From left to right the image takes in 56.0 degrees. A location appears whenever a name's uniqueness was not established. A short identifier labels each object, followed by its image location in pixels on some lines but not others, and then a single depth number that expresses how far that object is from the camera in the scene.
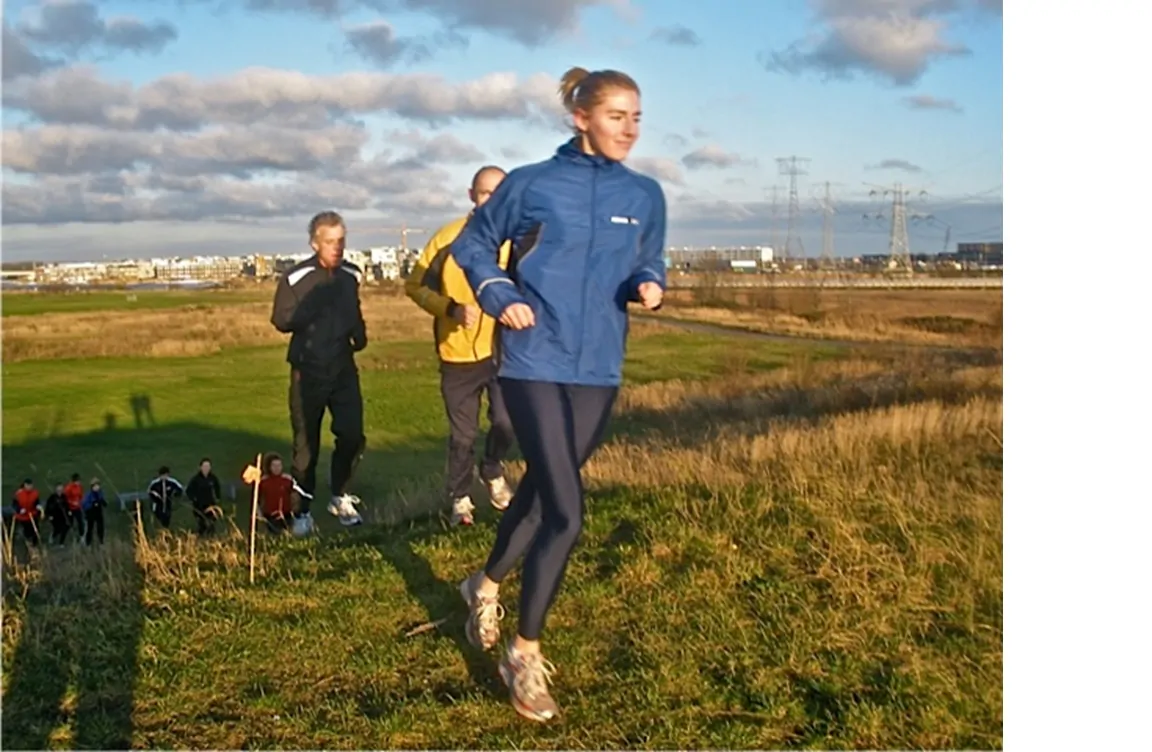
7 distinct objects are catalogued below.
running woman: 3.92
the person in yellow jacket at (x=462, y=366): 6.95
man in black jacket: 7.83
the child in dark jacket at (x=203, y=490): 11.08
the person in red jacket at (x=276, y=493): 8.60
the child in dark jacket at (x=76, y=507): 11.05
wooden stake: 5.61
